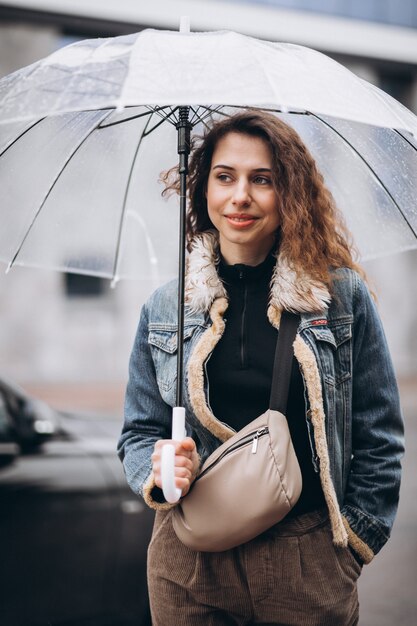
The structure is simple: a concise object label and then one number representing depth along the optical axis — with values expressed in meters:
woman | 2.29
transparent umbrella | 1.99
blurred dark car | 4.27
